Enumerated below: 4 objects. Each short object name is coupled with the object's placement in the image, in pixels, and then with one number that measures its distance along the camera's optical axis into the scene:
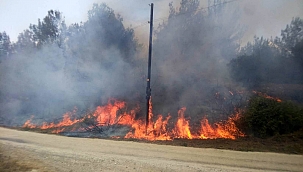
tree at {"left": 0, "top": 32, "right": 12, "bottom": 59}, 58.66
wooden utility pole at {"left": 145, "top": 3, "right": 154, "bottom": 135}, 16.39
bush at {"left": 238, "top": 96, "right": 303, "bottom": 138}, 14.91
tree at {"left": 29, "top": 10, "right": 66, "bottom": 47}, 34.69
